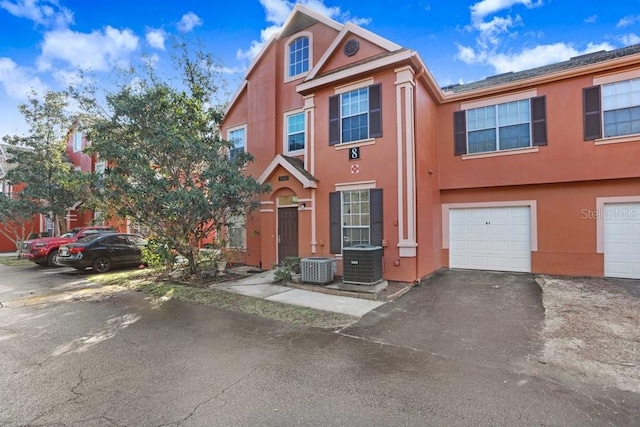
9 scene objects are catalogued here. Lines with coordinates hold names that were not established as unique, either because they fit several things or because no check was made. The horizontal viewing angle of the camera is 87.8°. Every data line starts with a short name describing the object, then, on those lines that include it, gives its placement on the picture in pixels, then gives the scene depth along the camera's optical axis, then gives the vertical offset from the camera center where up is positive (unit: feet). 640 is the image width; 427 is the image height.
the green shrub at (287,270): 32.01 -5.12
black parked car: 40.74 -4.11
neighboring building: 76.84 +7.86
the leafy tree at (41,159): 56.80 +10.73
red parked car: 48.03 -4.31
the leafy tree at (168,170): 31.48 +4.84
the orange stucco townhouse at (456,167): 30.14 +4.87
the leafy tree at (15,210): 54.70 +1.74
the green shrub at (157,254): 33.47 -3.74
